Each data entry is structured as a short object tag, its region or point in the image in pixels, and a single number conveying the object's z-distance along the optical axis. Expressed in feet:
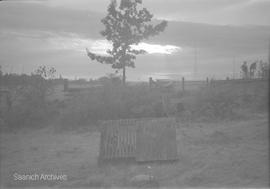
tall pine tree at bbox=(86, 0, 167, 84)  96.02
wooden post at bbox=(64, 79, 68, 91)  94.46
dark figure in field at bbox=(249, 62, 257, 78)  100.86
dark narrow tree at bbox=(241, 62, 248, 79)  103.40
